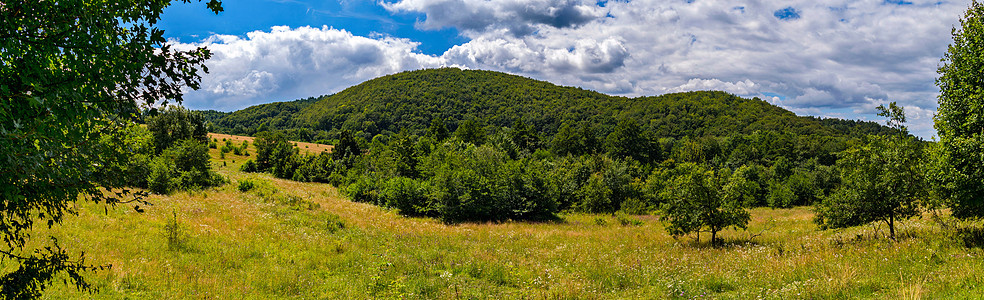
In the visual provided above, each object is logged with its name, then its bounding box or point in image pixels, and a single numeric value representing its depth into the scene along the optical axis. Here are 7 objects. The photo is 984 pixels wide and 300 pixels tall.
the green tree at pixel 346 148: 65.63
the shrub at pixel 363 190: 37.44
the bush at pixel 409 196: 31.25
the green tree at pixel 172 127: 52.44
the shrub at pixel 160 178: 26.06
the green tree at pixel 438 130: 70.22
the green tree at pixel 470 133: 71.00
